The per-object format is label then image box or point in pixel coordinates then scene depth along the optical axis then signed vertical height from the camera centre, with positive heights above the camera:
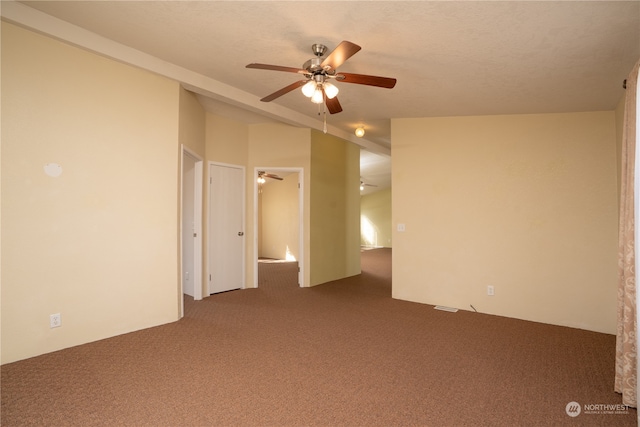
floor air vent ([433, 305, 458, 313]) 4.54 -1.24
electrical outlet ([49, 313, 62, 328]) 2.93 -0.89
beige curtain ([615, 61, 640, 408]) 2.23 -0.37
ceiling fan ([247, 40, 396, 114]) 2.55 +1.14
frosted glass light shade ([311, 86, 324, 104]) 2.88 +1.04
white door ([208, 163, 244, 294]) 5.22 -0.16
